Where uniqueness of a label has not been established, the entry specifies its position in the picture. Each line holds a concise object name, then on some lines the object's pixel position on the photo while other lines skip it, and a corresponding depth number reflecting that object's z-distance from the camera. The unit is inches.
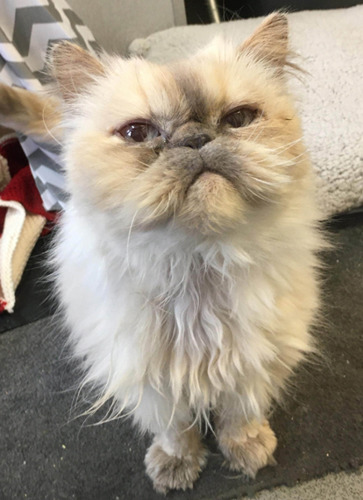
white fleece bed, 15.4
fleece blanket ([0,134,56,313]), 15.4
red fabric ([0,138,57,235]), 16.9
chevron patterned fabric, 14.3
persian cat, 6.6
